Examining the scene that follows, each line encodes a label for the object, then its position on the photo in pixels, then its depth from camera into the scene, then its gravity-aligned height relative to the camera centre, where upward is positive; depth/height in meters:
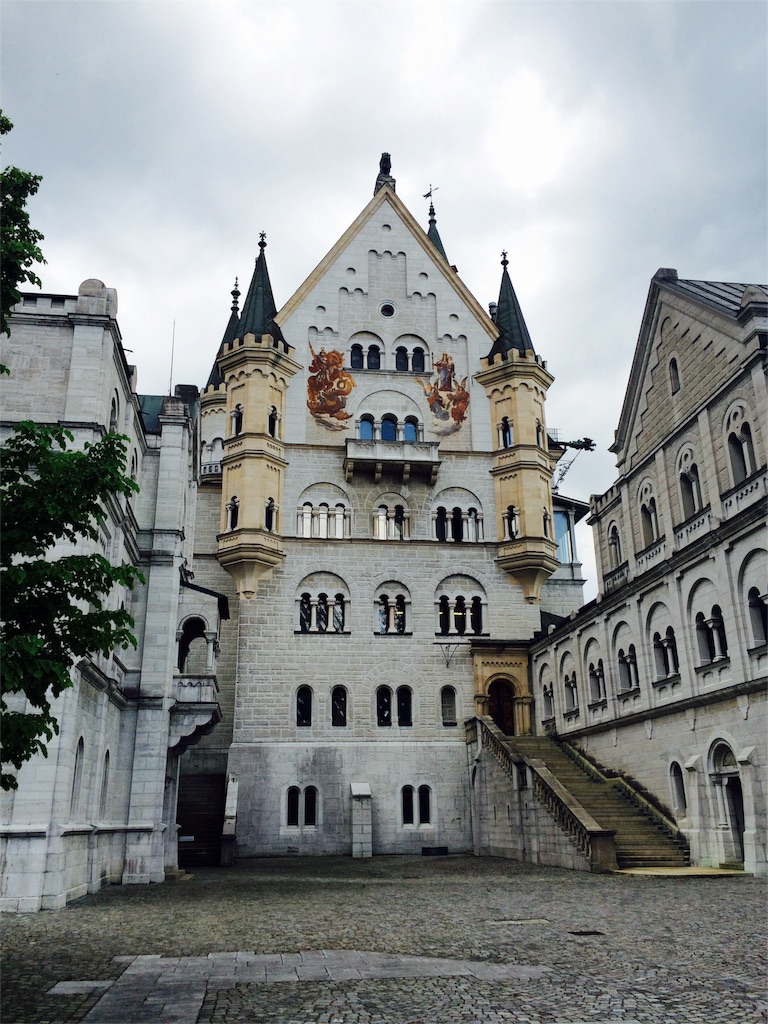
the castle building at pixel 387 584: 23.16 +8.54
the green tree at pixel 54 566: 9.21 +2.54
